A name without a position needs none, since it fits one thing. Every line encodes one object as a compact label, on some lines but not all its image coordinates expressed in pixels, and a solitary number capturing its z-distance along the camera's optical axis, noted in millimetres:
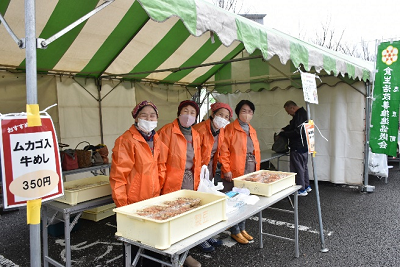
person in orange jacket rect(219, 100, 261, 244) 3590
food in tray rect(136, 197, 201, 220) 1862
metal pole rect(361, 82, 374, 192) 5886
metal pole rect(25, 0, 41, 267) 1568
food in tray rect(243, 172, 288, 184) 2939
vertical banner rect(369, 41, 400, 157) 5594
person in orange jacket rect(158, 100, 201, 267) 2803
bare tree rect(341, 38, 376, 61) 20047
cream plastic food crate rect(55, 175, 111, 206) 2676
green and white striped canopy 2326
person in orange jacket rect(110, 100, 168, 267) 2357
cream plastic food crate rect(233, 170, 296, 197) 2723
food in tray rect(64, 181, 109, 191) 2816
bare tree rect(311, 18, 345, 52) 19375
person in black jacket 5543
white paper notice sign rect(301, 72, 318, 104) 3283
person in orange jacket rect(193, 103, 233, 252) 3398
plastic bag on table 2421
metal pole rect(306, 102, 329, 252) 3393
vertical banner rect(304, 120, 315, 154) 3348
